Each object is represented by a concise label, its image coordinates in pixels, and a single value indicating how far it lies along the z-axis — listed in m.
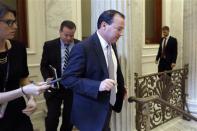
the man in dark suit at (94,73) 2.43
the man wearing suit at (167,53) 6.96
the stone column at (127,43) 3.36
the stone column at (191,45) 5.90
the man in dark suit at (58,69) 3.59
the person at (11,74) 1.92
